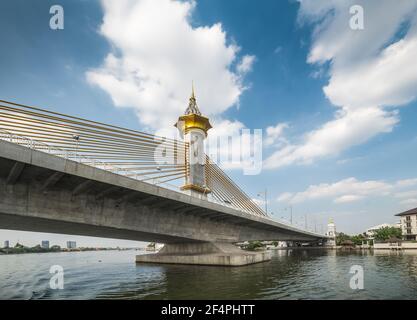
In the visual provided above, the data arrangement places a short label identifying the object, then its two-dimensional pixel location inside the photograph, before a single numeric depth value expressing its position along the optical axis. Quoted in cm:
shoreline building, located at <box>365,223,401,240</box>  14894
